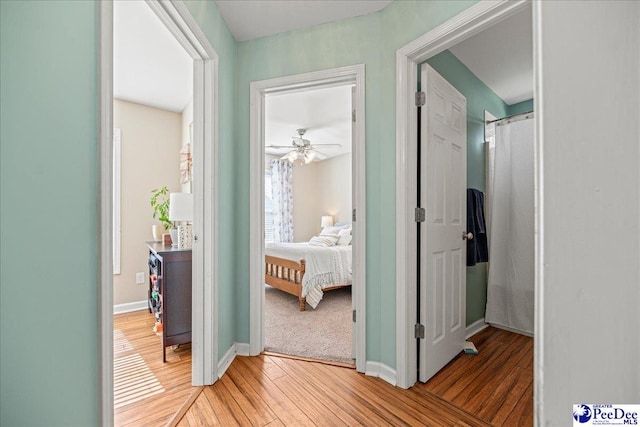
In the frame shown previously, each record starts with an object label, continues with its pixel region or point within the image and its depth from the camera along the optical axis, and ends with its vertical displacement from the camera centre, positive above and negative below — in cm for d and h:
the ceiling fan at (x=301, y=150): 474 +106
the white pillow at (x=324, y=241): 425 -39
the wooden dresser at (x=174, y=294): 212 -59
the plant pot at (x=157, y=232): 320 -20
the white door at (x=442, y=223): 187 -6
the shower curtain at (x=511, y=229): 269 -13
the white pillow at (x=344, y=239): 443 -38
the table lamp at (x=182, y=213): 239 +1
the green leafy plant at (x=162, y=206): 307 +9
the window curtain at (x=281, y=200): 664 +34
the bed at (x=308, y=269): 346 -70
